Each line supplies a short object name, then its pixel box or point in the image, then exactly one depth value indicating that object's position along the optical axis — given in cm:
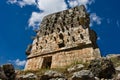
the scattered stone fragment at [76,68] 479
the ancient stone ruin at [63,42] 888
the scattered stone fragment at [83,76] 358
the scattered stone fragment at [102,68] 419
